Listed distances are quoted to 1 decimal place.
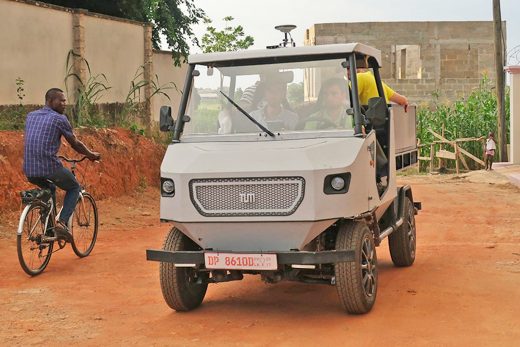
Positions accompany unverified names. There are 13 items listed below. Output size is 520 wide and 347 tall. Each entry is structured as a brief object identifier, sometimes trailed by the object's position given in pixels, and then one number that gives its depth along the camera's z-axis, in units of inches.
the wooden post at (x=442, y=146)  1197.2
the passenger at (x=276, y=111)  336.8
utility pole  1157.7
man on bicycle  410.3
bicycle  398.9
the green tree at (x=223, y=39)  1958.3
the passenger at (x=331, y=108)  332.5
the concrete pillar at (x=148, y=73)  899.9
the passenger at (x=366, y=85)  375.2
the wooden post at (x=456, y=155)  1151.0
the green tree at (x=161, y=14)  899.4
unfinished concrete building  1692.9
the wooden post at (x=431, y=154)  1175.6
